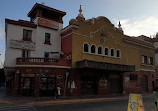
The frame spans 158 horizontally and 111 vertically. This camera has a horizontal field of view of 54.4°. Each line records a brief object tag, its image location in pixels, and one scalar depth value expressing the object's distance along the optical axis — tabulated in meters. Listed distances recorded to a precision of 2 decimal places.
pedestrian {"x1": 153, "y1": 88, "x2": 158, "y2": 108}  9.80
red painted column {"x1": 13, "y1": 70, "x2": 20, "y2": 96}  19.34
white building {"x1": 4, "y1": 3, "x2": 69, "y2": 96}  19.75
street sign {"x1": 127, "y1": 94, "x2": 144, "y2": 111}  6.19
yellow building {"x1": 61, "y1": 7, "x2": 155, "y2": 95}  21.70
